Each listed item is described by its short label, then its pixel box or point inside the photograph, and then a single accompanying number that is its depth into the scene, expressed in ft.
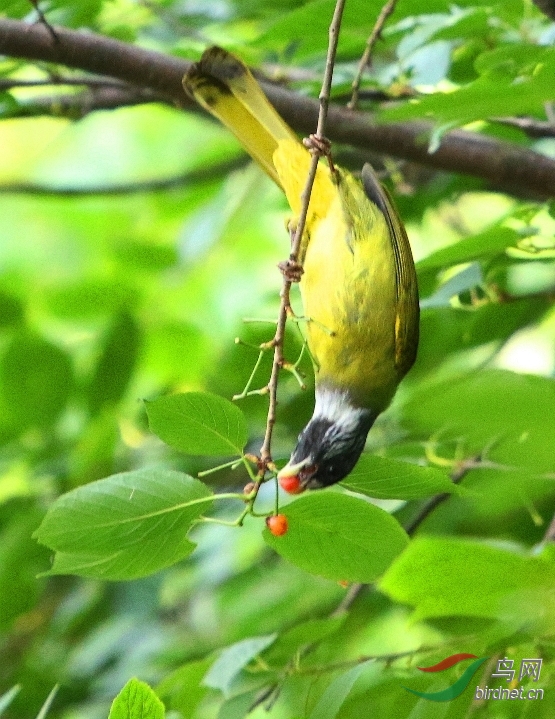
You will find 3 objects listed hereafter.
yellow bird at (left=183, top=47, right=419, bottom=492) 21.33
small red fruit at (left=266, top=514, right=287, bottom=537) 11.96
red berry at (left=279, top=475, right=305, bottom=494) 18.31
